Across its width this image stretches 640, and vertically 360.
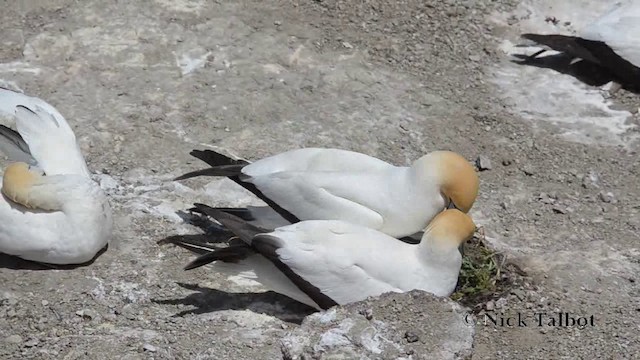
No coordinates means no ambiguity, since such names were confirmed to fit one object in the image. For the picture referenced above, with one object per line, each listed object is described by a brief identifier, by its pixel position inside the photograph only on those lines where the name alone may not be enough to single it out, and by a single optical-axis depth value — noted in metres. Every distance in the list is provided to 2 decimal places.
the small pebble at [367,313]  10.09
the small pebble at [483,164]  14.69
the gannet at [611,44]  16.92
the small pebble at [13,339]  10.88
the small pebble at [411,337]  9.95
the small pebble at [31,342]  10.82
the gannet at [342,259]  11.26
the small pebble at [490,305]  11.78
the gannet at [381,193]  12.15
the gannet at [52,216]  11.99
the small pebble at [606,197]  14.23
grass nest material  11.99
